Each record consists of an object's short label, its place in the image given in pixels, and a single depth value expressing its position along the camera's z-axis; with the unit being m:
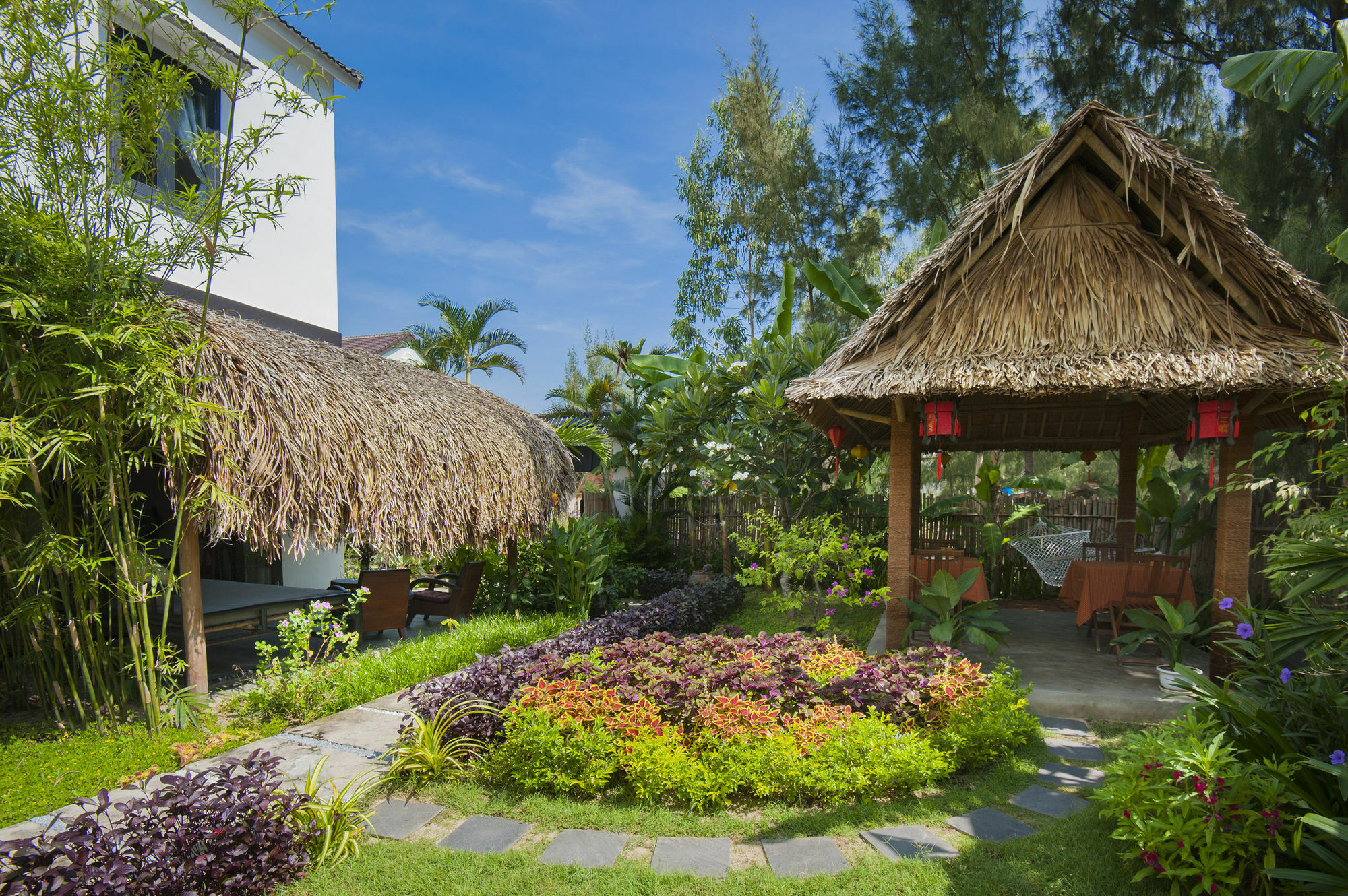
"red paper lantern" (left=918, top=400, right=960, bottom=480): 5.66
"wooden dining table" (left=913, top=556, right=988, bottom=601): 6.42
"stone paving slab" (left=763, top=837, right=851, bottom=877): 3.08
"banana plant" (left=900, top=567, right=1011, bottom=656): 5.83
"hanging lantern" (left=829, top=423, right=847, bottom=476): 7.85
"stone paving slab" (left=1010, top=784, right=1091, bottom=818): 3.61
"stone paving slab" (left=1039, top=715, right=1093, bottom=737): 4.82
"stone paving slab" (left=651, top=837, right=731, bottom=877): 3.11
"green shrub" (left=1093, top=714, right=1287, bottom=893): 2.72
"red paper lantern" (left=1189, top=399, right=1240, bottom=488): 5.36
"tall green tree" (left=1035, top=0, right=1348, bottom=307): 7.98
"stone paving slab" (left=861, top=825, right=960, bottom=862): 3.20
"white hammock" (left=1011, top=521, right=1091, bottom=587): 9.35
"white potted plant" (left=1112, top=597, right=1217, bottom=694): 5.67
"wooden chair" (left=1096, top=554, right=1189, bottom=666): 6.13
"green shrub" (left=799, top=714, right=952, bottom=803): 3.69
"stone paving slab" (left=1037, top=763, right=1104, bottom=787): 3.98
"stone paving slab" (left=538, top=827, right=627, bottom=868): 3.19
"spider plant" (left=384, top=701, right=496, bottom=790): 4.11
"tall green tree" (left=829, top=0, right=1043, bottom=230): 11.98
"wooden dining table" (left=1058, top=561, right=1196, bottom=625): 6.32
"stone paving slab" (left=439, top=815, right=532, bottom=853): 3.36
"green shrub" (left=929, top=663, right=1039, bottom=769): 4.13
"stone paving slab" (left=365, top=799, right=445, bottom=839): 3.53
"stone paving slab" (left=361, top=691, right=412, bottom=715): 5.45
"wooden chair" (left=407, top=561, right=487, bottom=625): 8.32
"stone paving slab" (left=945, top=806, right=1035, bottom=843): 3.36
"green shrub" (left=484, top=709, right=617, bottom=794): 3.84
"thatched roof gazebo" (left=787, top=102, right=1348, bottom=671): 5.21
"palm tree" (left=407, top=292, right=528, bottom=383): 20.08
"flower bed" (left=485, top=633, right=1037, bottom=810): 3.74
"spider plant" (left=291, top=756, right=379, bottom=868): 3.23
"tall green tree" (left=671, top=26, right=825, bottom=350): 17.52
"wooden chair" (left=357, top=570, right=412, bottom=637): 7.40
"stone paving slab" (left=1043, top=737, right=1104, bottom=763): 4.38
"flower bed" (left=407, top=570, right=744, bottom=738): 4.59
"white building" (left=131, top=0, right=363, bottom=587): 7.88
